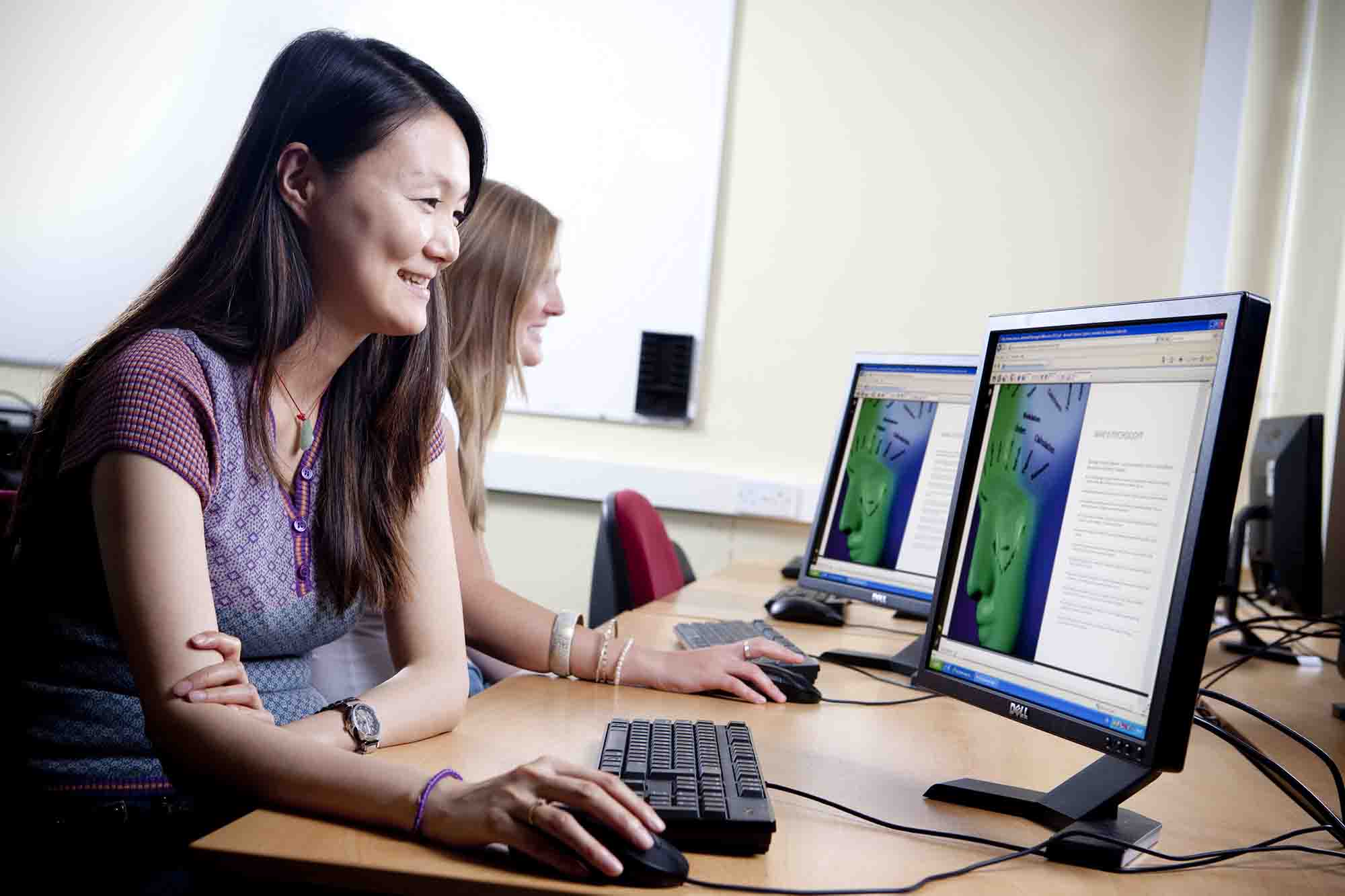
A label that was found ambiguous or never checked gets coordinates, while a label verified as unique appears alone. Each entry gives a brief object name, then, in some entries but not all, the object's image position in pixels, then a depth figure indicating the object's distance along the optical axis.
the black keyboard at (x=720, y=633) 1.81
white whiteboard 3.78
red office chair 2.52
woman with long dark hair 1.06
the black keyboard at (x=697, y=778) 0.90
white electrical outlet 3.70
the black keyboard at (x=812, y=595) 2.35
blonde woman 1.52
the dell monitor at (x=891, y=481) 1.99
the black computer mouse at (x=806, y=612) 2.22
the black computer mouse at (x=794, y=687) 1.50
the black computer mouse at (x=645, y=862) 0.81
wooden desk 0.85
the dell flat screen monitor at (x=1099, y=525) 0.92
